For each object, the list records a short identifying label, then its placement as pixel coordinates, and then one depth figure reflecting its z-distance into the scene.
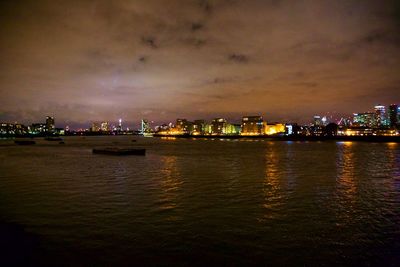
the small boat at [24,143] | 115.84
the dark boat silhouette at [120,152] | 57.99
